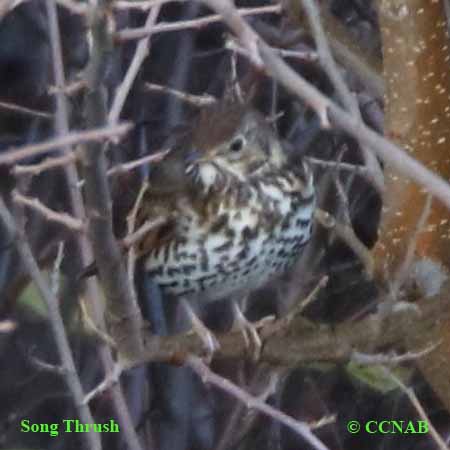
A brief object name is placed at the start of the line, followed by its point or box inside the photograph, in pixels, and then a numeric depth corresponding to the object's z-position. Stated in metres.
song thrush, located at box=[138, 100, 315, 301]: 5.88
